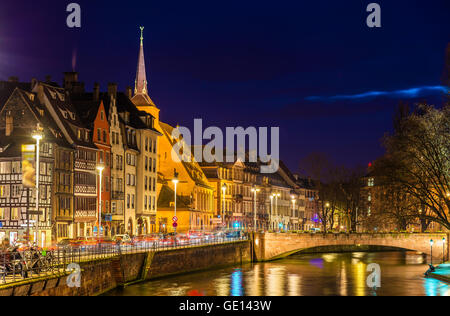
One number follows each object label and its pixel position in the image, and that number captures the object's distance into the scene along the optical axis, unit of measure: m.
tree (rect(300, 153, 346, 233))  129.88
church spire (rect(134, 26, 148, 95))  115.94
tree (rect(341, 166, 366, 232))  128.75
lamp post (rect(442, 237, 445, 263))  89.47
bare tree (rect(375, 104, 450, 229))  67.31
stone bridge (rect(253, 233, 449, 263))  96.88
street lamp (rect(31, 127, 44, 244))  46.44
